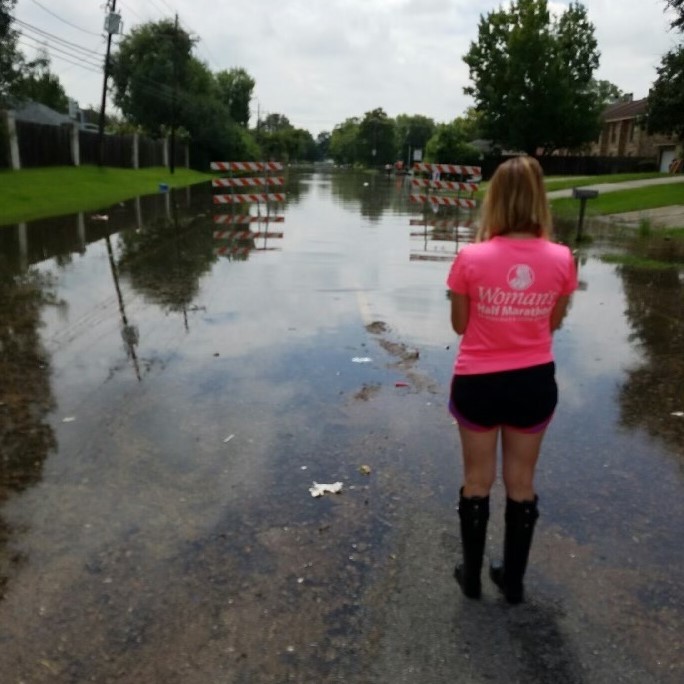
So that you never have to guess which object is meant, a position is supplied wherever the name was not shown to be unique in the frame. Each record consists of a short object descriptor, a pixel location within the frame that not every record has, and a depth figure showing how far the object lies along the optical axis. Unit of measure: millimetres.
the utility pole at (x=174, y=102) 50562
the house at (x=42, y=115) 60712
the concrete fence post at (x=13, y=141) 30188
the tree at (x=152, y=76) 60875
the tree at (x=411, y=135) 127406
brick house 57781
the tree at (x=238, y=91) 93188
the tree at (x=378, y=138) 140375
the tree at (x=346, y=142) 156750
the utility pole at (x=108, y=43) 38781
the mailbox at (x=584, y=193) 15249
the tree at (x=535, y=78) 53281
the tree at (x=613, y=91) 114025
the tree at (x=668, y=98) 26875
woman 2893
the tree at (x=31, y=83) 24656
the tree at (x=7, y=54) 22219
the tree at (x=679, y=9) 22766
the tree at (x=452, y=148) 61125
